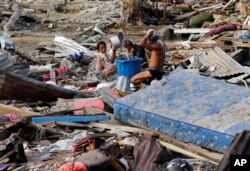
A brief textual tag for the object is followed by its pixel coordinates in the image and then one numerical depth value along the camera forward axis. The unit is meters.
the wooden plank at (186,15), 24.04
